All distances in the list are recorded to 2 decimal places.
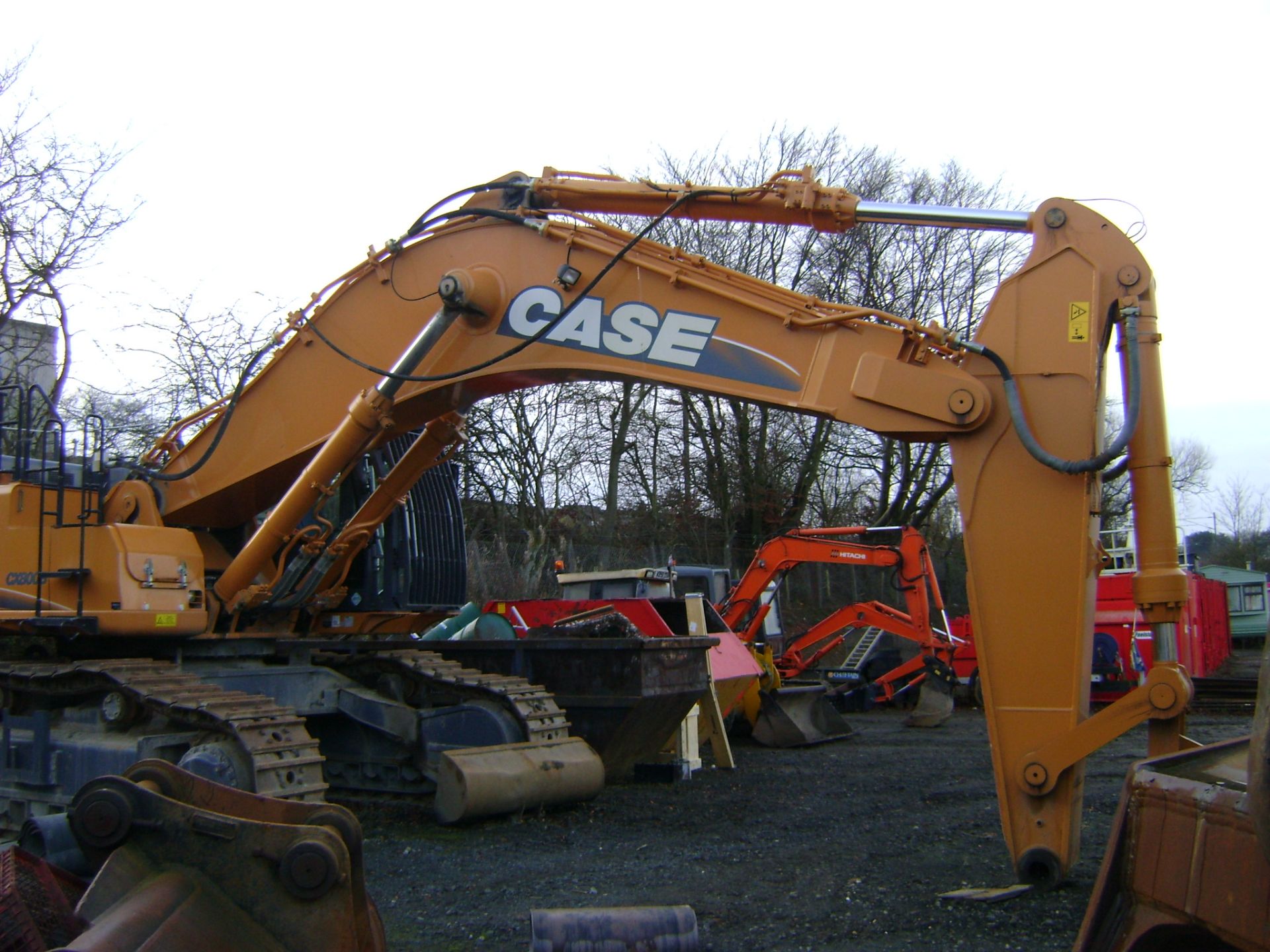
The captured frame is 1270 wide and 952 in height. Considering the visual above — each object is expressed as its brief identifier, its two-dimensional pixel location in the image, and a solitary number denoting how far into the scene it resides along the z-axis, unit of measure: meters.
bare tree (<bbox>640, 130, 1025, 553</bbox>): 26.53
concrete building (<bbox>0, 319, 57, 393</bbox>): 15.81
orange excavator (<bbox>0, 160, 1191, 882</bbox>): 4.93
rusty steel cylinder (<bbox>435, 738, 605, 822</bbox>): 6.52
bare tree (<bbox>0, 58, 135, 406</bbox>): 14.54
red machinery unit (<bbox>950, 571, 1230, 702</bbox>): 15.90
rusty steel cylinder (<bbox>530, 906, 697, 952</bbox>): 3.65
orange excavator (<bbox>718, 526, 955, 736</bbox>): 14.57
